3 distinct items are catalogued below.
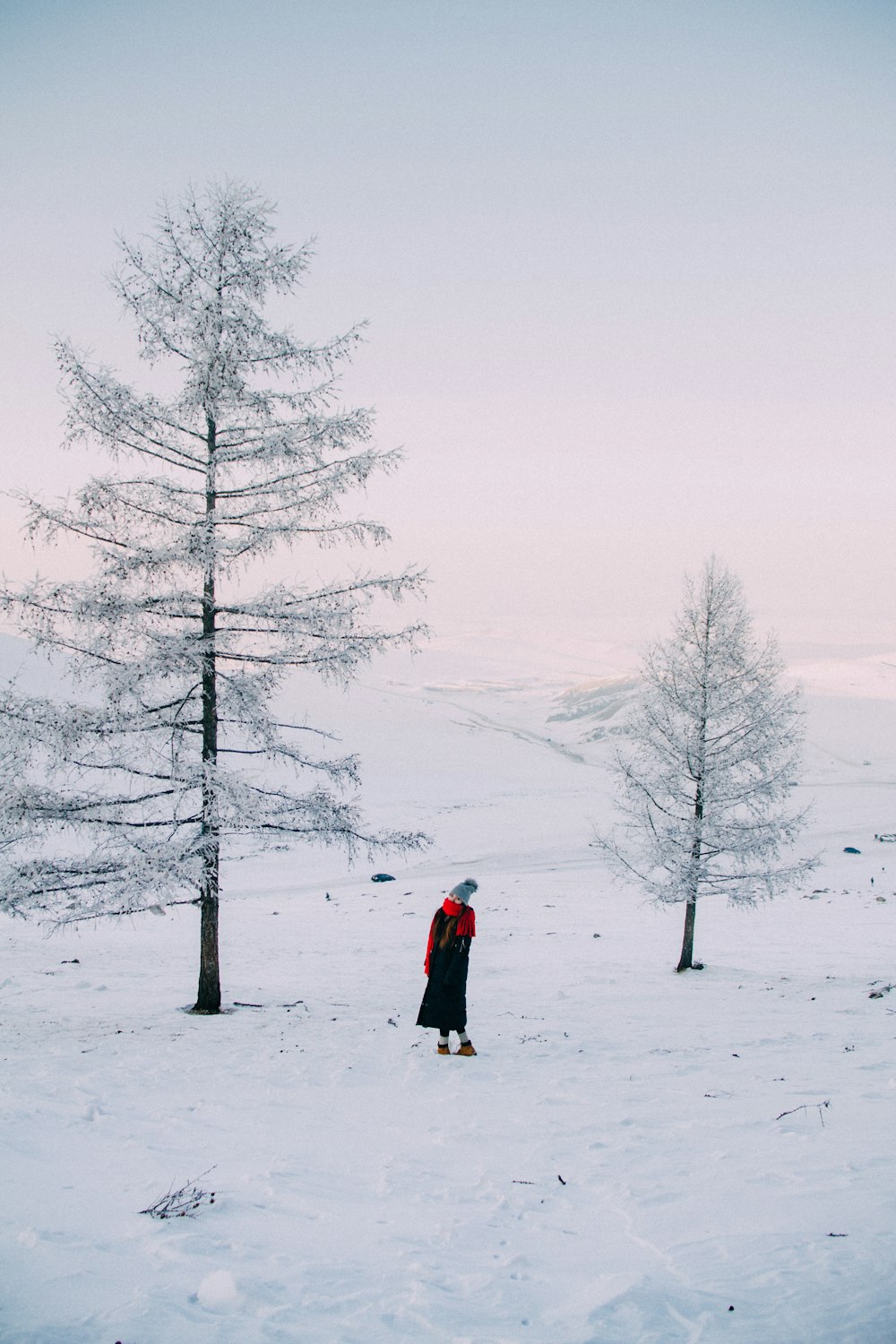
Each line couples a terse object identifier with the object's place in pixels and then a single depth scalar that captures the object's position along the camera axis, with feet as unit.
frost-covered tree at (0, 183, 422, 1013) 29.53
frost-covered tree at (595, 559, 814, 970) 48.14
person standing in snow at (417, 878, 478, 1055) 27.25
